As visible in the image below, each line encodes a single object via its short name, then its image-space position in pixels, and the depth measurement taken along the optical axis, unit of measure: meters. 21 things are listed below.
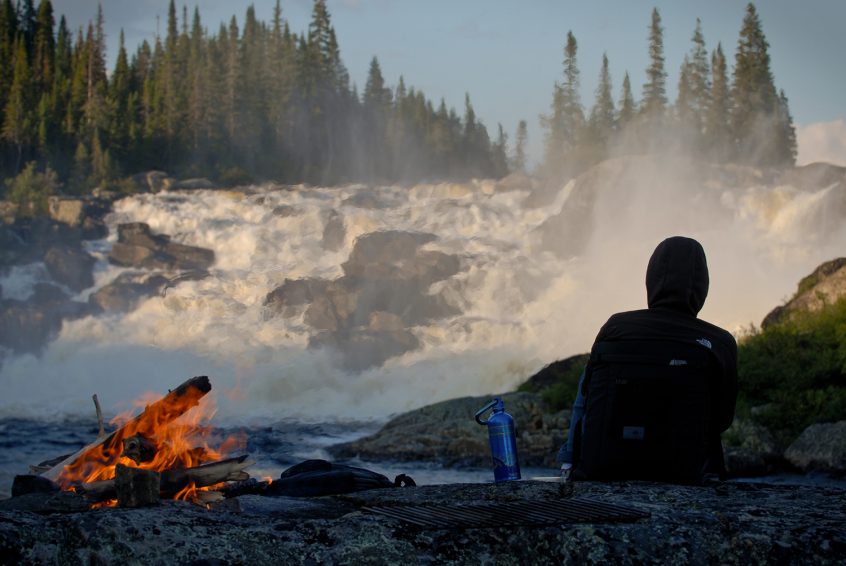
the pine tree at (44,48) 75.44
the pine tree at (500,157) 93.30
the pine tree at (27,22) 82.50
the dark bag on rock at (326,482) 6.67
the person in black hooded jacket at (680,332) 4.39
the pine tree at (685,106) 69.56
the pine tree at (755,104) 66.00
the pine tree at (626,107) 76.65
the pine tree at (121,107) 65.00
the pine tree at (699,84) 69.81
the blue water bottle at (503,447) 6.02
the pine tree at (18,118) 63.28
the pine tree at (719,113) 66.06
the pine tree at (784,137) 66.19
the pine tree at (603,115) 76.81
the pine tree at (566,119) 79.56
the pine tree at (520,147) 120.38
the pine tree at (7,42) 70.44
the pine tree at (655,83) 72.06
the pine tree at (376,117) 78.88
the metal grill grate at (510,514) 3.68
